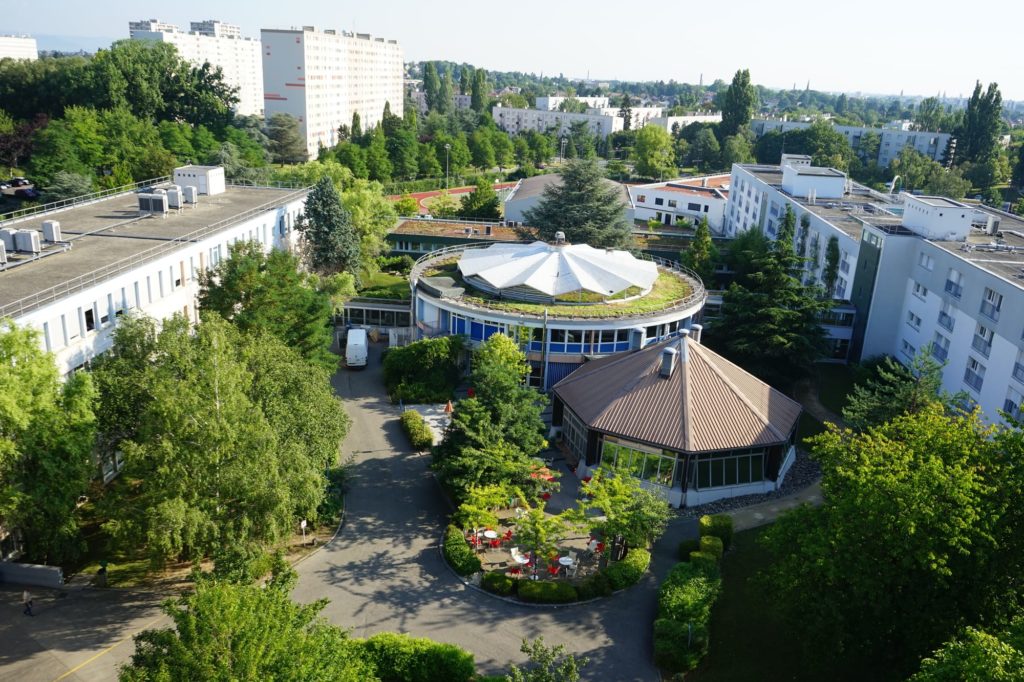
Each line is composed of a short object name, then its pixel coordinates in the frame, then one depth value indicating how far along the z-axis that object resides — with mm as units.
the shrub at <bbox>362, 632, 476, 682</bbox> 23250
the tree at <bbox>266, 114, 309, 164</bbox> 111250
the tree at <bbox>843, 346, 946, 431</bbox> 34000
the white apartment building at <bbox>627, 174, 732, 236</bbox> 92812
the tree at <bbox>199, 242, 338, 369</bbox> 36938
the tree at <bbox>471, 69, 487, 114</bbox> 189125
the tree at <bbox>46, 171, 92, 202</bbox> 69312
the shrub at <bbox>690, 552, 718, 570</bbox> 28391
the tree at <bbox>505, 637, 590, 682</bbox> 17859
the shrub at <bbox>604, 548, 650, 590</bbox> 28625
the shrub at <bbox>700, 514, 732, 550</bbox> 31375
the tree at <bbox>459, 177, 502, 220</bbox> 85875
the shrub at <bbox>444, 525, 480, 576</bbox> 29047
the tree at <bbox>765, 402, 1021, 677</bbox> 21219
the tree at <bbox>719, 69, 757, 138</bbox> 148875
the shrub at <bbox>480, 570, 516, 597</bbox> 28188
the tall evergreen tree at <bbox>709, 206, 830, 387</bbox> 44625
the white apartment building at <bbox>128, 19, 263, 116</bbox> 176750
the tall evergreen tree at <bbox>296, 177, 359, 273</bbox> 54812
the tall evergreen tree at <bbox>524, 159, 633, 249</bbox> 62219
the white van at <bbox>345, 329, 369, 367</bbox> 48812
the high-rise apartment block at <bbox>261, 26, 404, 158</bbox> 133625
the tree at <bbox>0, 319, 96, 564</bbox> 24297
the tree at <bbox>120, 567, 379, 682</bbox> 16047
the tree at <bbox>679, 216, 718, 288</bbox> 62344
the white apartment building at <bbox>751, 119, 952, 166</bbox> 154000
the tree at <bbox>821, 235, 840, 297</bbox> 55656
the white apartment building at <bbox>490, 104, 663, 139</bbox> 177250
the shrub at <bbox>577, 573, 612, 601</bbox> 28109
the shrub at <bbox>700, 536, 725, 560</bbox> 29938
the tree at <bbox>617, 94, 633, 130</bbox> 181375
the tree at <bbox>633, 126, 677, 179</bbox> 134125
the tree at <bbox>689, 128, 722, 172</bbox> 146250
